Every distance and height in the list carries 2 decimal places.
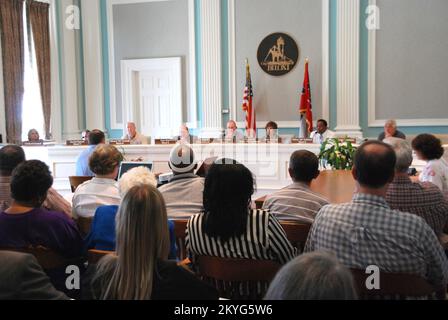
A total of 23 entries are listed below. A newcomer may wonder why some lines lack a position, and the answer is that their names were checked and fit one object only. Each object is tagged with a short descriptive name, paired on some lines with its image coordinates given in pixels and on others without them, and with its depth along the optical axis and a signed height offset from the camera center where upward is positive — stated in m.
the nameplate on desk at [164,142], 6.72 -0.33
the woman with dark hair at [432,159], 3.20 -0.32
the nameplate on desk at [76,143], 6.79 -0.32
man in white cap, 2.60 -0.40
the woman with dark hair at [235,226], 1.81 -0.43
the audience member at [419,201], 2.32 -0.43
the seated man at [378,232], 1.65 -0.43
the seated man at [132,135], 7.53 -0.25
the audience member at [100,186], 2.63 -0.39
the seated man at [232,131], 7.63 -0.21
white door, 8.98 +0.48
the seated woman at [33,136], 7.41 -0.22
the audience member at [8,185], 2.48 -0.36
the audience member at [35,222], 1.97 -0.43
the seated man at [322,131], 7.29 -0.23
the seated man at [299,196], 2.23 -0.39
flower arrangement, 5.10 -0.43
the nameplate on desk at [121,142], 6.79 -0.32
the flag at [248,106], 8.23 +0.21
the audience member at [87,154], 4.92 -0.35
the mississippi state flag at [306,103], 7.95 +0.23
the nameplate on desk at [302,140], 6.37 -0.32
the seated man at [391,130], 6.35 -0.21
